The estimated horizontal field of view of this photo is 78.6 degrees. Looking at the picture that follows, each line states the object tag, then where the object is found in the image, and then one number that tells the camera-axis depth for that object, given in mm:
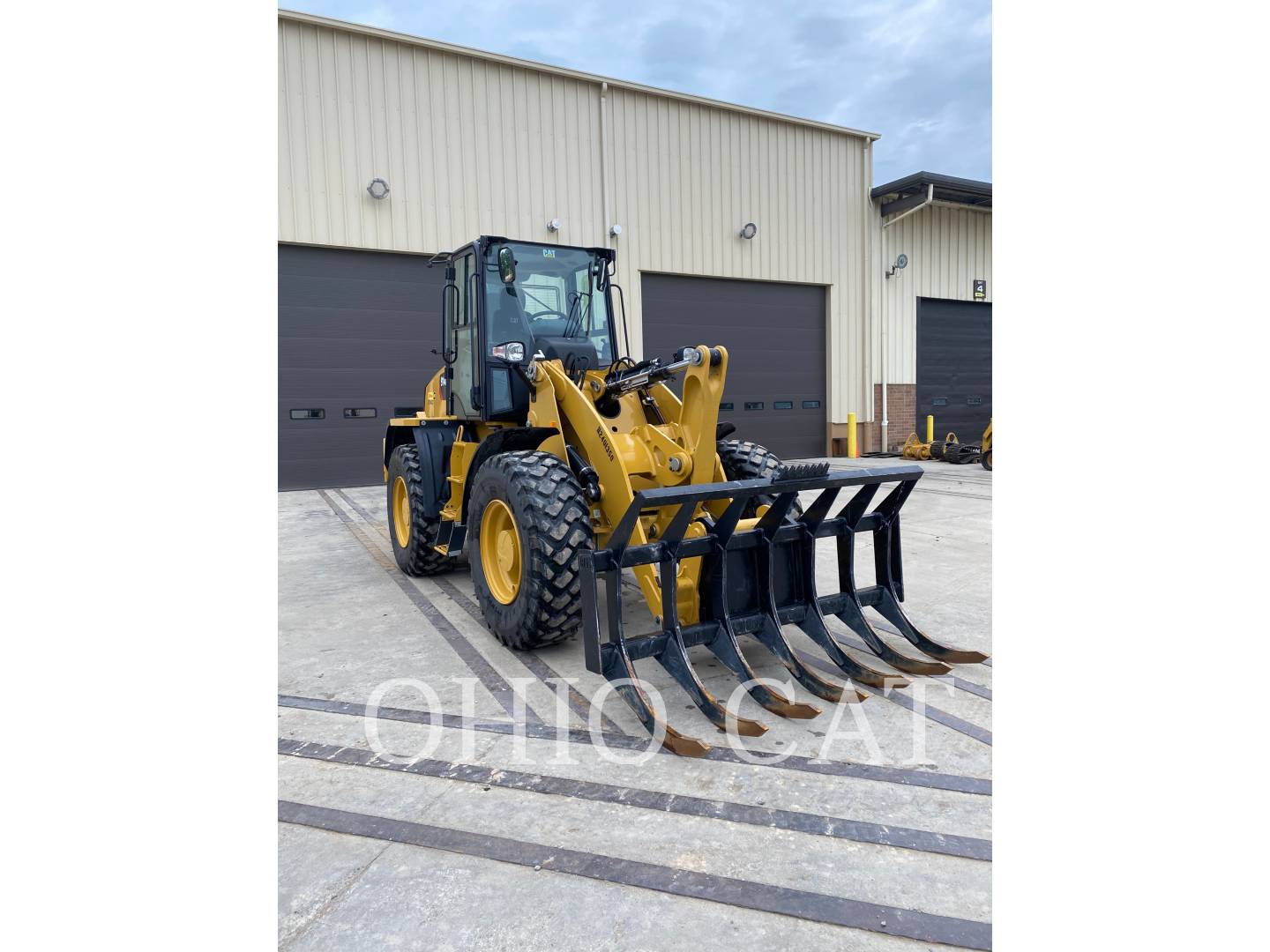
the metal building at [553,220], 12398
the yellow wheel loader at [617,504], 3693
